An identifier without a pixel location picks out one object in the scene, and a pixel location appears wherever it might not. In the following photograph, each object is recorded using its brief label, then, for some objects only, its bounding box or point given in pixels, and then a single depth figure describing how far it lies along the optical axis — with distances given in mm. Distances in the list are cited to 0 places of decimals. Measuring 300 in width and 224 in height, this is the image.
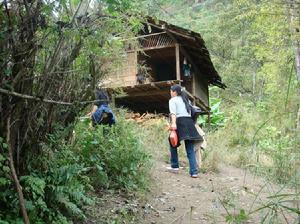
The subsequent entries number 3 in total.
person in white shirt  5924
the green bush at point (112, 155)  4242
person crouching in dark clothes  5336
